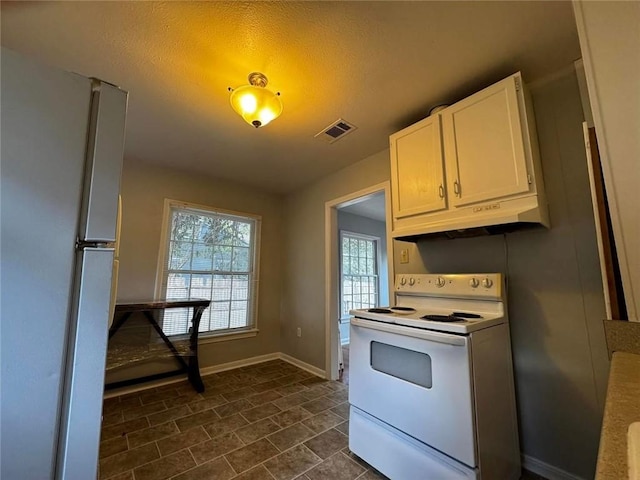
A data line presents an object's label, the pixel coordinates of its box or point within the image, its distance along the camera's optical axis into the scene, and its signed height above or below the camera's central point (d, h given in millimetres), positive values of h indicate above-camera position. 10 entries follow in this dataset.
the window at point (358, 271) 4902 +56
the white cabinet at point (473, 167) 1478 +647
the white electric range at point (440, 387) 1256 -593
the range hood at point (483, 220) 1437 +306
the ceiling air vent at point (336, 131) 2221 +1220
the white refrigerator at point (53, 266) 577 +28
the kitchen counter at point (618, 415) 406 -289
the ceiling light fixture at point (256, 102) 1637 +1066
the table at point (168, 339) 2500 -564
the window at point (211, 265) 3021 +133
